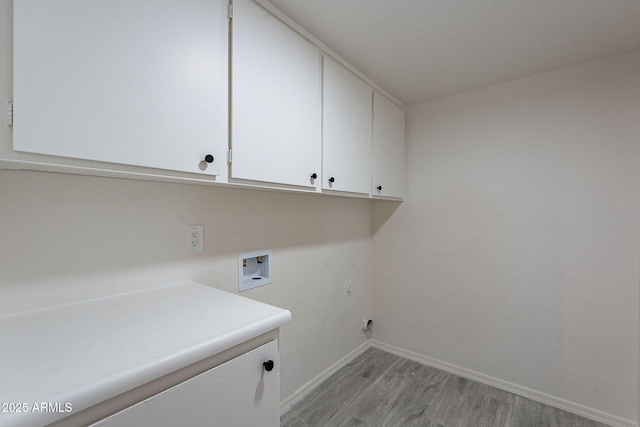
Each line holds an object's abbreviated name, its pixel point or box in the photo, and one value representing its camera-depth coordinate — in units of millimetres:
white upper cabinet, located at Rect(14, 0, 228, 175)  662
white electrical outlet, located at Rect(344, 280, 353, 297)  2239
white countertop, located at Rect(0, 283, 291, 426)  514
